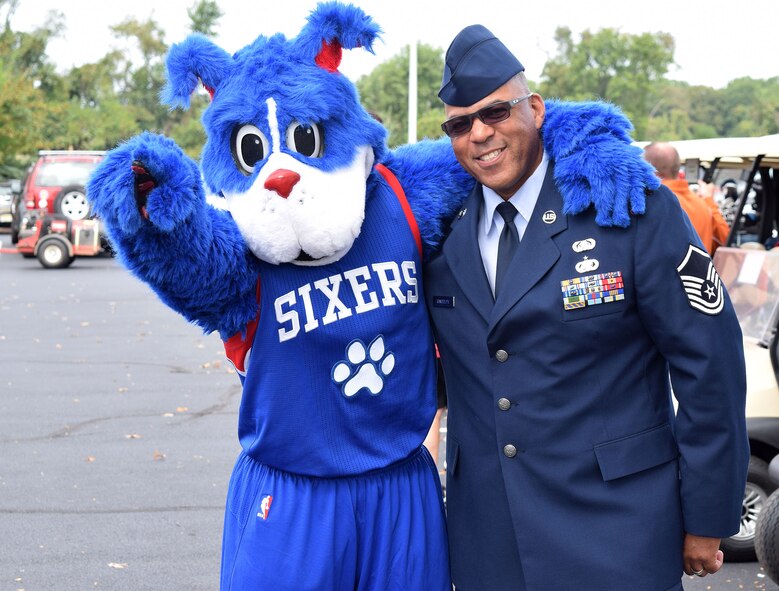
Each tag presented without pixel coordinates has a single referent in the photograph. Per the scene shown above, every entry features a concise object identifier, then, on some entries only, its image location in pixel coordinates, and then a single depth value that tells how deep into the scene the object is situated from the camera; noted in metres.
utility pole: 26.38
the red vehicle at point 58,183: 20.53
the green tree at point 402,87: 66.25
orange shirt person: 7.19
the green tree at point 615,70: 75.06
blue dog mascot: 2.78
